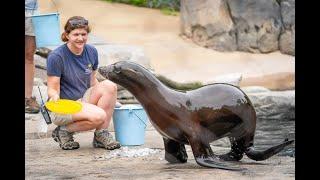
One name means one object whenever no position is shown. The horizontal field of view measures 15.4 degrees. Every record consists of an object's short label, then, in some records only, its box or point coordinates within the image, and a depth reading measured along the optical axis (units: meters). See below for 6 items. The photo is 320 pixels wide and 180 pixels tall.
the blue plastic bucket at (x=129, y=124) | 9.23
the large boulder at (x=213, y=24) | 23.63
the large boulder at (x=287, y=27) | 23.34
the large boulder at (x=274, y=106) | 13.21
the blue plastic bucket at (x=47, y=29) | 10.28
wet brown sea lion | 7.60
